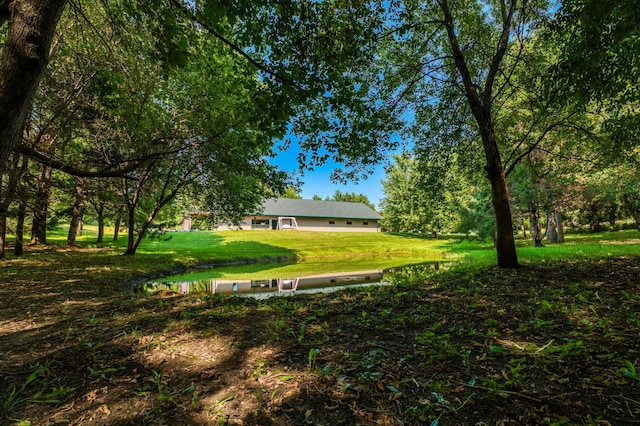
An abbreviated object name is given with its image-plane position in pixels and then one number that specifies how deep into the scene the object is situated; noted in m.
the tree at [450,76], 7.27
